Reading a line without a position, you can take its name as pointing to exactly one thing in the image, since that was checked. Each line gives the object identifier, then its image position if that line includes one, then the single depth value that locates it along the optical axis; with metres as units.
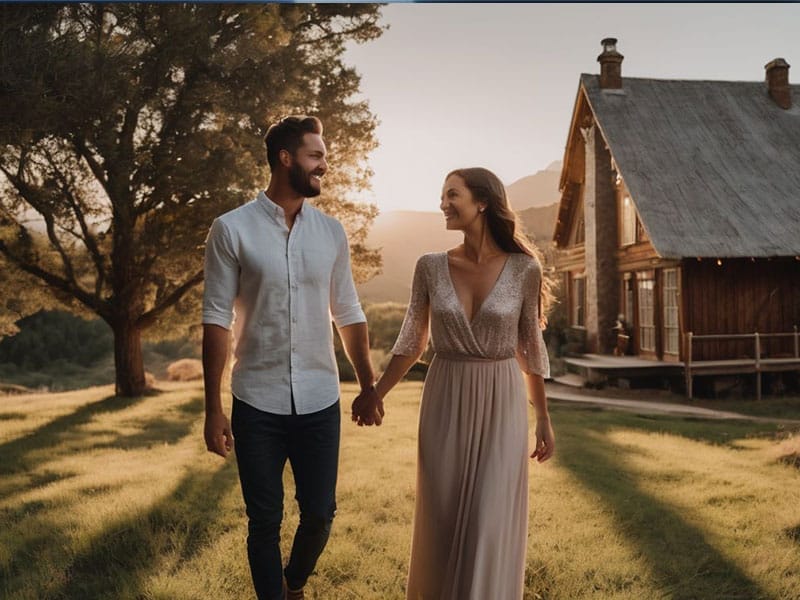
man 3.21
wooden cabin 15.12
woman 3.28
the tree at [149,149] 12.45
